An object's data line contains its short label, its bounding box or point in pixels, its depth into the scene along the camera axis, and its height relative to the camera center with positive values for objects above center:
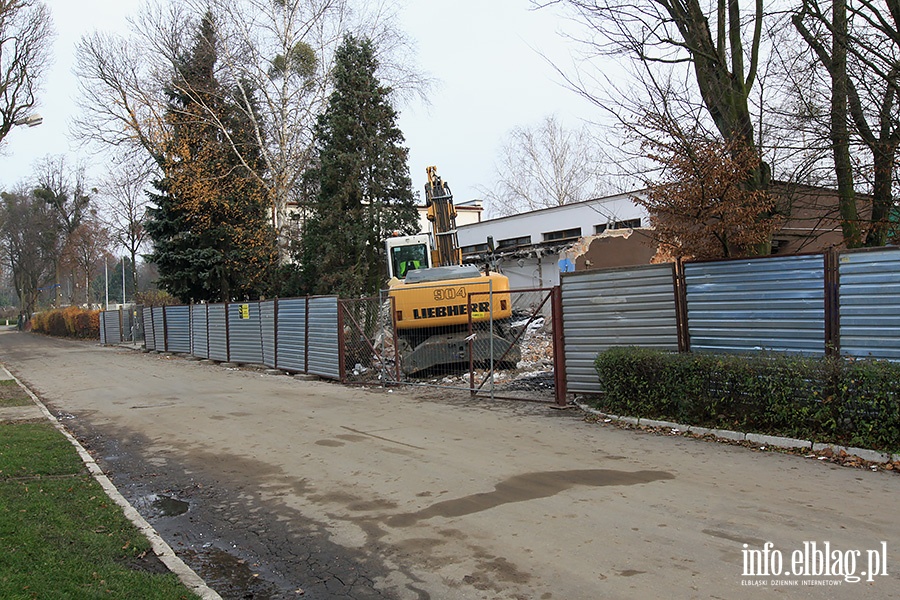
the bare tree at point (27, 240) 66.56 +6.55
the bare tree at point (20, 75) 25.34 +8.74
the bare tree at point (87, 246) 57.94 +4.91
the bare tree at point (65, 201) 62.16 +9.47
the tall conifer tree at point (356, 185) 28.53 +4.75
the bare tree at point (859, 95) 9.64 +2.74
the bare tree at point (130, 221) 46.38 +5.62
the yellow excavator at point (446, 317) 15.30 -0.57
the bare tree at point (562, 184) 50.34 +7.91
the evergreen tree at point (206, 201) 31.09 +4.66
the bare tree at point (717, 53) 11.02 +3.85
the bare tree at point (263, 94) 28.61 +9.19
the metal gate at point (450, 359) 13.65 -1.59
